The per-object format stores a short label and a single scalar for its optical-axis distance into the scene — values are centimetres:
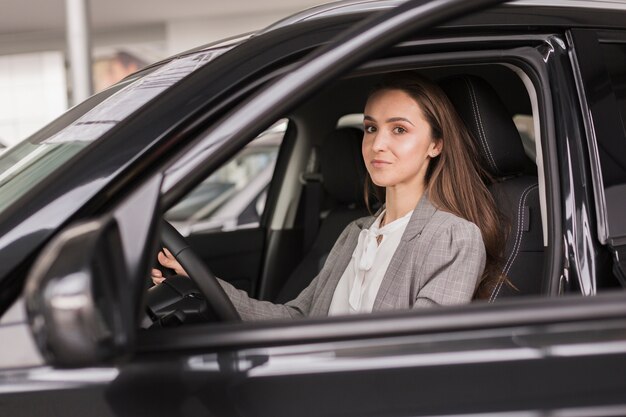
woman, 206
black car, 116
